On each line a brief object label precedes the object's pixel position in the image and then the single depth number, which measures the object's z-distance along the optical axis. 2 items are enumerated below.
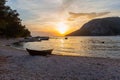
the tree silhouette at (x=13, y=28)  49.76
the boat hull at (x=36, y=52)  13.73
